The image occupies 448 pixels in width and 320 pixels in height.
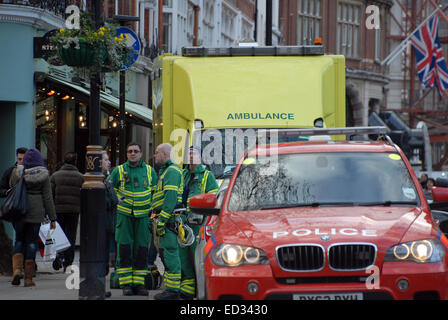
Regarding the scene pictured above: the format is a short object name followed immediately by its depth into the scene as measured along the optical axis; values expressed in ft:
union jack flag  199.11
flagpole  207.09
